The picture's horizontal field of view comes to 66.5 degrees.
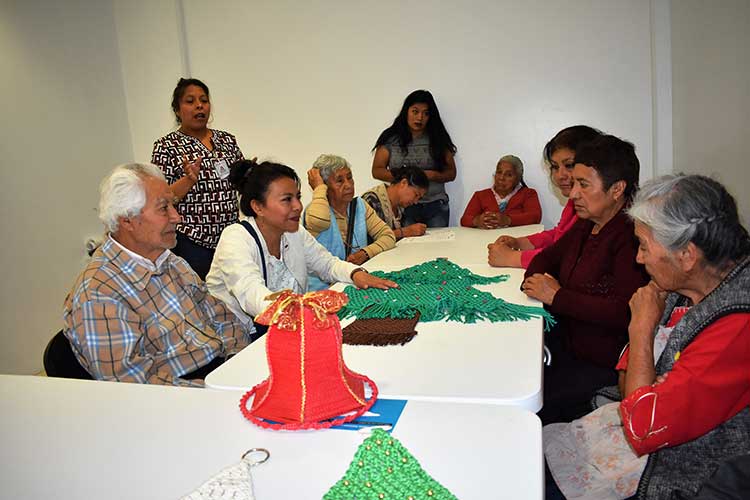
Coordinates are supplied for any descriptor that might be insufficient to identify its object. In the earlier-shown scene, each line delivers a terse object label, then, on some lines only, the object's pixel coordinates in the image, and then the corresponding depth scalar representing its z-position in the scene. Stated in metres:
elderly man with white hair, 1.71
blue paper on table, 1.14
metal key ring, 1.02
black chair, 1.59
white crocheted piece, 0.90
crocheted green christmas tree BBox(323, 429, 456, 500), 0.86
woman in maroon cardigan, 1.89
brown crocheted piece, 1.68
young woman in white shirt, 2.26
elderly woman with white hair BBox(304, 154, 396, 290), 3.32
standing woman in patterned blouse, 3.44
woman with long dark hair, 4.91
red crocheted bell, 1.15
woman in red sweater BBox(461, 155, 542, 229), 4.63
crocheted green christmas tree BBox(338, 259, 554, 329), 1.88
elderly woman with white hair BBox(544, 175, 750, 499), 1.18
